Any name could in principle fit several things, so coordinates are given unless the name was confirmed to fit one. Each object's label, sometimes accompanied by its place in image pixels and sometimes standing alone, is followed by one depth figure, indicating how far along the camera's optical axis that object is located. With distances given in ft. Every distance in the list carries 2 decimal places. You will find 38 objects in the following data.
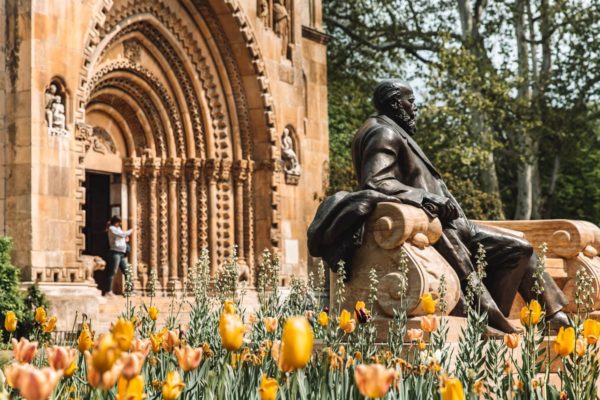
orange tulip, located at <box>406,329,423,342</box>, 16.46
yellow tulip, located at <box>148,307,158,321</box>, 17.54
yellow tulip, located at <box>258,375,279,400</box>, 9.52
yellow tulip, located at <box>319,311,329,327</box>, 16.83
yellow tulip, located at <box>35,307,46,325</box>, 17.17
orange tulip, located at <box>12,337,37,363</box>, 10.27
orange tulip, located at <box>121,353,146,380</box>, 8.86
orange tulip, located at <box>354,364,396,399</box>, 8.23
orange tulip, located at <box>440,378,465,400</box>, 8.85
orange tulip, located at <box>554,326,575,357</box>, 12.53
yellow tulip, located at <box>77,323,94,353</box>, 13.71
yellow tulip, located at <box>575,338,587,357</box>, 13.23
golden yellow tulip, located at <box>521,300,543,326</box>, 14.84
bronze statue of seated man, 25.46
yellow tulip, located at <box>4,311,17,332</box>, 15.94
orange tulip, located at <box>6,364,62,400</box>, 7.45
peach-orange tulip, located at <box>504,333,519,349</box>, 14.35
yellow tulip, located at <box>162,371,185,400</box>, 9.78
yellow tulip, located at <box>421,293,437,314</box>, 16.43
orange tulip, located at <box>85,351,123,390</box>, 8.52
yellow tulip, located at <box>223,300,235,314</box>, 15.11
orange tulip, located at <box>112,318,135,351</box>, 10.53
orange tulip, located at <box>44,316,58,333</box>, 17.34
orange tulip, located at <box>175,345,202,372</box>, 10.73
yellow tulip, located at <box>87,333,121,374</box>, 8.55
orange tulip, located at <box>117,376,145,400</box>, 8.95
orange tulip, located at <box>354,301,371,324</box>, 17.08
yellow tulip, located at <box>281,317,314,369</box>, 8.46
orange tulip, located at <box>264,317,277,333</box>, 15.80
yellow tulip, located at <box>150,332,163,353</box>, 14.39
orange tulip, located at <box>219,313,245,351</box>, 10.43
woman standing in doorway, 63.93
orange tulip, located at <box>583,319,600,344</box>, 13.89
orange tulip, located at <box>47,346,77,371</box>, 9.20
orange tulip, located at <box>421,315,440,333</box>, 15.97
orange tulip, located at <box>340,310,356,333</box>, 15.64
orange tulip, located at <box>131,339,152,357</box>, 12.20
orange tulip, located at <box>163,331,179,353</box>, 14.15
